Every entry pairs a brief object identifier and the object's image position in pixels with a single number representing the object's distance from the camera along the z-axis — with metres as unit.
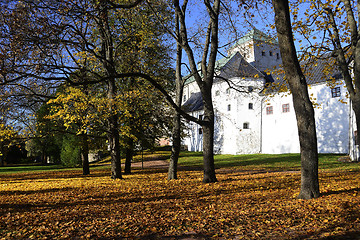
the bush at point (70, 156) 27.25
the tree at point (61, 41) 7.79
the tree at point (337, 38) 10.13
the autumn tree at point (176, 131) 13.13
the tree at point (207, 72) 11.35
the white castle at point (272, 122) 28.53
